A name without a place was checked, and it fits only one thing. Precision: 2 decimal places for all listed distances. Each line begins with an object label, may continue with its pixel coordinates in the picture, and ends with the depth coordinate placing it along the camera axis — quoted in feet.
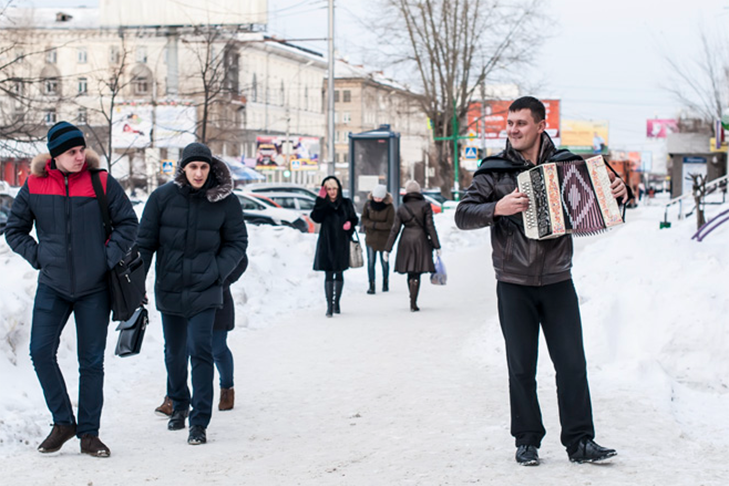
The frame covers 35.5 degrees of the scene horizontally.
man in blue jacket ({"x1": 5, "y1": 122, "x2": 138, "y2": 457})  19.75
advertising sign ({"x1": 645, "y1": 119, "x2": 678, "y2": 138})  414.00
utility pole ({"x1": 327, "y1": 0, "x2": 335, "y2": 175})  95.45
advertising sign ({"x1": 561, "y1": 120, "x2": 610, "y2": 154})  320.58
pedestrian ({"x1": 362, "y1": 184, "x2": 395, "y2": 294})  52.21
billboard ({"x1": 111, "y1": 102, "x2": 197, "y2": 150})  151.84
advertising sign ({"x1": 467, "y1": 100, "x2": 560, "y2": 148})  224.33
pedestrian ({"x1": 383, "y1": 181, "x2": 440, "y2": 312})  45.70
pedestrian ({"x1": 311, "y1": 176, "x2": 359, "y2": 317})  44.06
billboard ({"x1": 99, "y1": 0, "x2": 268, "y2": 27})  197.26
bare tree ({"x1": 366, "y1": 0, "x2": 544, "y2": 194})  155.63
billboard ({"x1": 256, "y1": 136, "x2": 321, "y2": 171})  237.25
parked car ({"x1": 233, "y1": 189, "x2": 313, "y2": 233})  97.40
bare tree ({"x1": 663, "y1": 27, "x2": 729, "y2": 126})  103.24
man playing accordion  18.54
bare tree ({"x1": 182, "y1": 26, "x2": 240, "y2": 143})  73.67
